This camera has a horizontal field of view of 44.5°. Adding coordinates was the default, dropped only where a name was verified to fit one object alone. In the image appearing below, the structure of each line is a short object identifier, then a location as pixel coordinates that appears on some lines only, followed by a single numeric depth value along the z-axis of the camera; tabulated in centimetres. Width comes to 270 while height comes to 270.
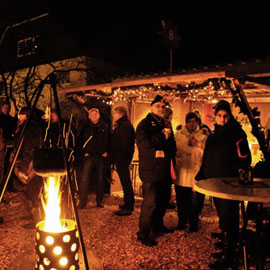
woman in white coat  532
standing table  306
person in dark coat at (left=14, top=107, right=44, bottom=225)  524
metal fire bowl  299
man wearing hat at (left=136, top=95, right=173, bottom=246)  461
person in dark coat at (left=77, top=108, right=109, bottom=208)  671
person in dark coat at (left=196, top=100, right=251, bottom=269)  399
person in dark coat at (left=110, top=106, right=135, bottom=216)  640
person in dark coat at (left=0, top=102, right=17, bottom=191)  804
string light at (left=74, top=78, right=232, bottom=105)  645
